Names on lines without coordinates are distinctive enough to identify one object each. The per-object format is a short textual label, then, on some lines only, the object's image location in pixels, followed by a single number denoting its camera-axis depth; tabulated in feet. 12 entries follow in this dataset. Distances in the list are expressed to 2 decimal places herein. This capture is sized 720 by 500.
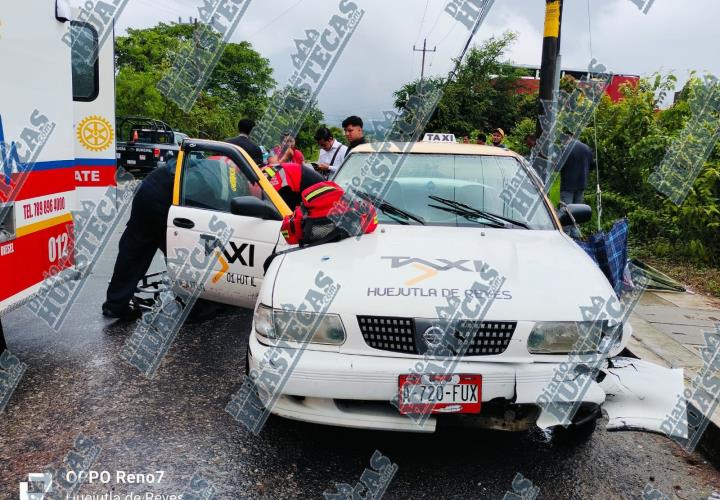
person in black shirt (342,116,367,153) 25.29
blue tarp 14.47
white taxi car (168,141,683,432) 9.55
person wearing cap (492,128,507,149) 41.70
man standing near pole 30.12
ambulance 12.33
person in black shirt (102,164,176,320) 17.39
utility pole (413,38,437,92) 185.32
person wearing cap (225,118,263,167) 24.90
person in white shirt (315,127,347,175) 28.17
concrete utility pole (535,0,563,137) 27.09
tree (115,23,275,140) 88.02
